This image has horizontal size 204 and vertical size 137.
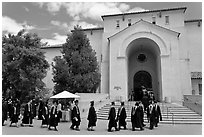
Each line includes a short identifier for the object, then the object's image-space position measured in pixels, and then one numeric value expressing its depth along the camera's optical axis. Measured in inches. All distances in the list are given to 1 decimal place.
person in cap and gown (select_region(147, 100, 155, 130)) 466.2
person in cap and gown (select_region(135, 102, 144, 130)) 451.9
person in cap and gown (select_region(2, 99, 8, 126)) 541.0
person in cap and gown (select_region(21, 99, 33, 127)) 507.5
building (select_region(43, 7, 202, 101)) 938.7
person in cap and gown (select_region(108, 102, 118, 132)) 434.9
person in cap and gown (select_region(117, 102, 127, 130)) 455.8
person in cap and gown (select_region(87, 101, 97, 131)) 444.8
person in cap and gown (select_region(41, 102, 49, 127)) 488.6
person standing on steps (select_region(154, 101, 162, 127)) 488.7
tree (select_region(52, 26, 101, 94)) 841.5
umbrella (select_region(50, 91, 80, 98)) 624.0
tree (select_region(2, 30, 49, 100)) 809.8
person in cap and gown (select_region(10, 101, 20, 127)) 506.6
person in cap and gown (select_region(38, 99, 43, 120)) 626.4
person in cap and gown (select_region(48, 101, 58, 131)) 458.3
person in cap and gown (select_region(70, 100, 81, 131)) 453.8
